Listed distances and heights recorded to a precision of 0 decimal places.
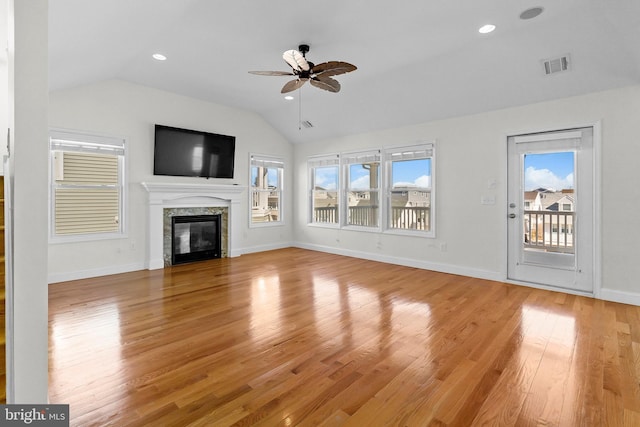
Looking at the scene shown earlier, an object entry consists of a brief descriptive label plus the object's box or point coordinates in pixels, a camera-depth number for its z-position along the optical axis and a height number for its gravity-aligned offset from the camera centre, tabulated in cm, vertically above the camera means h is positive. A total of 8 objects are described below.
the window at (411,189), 559 +48
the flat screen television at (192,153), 546 +115
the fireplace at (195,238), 573 -47
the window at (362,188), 643 +57
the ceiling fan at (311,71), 324 +160
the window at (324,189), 716 +61
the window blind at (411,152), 552 +116
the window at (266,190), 707 +57
